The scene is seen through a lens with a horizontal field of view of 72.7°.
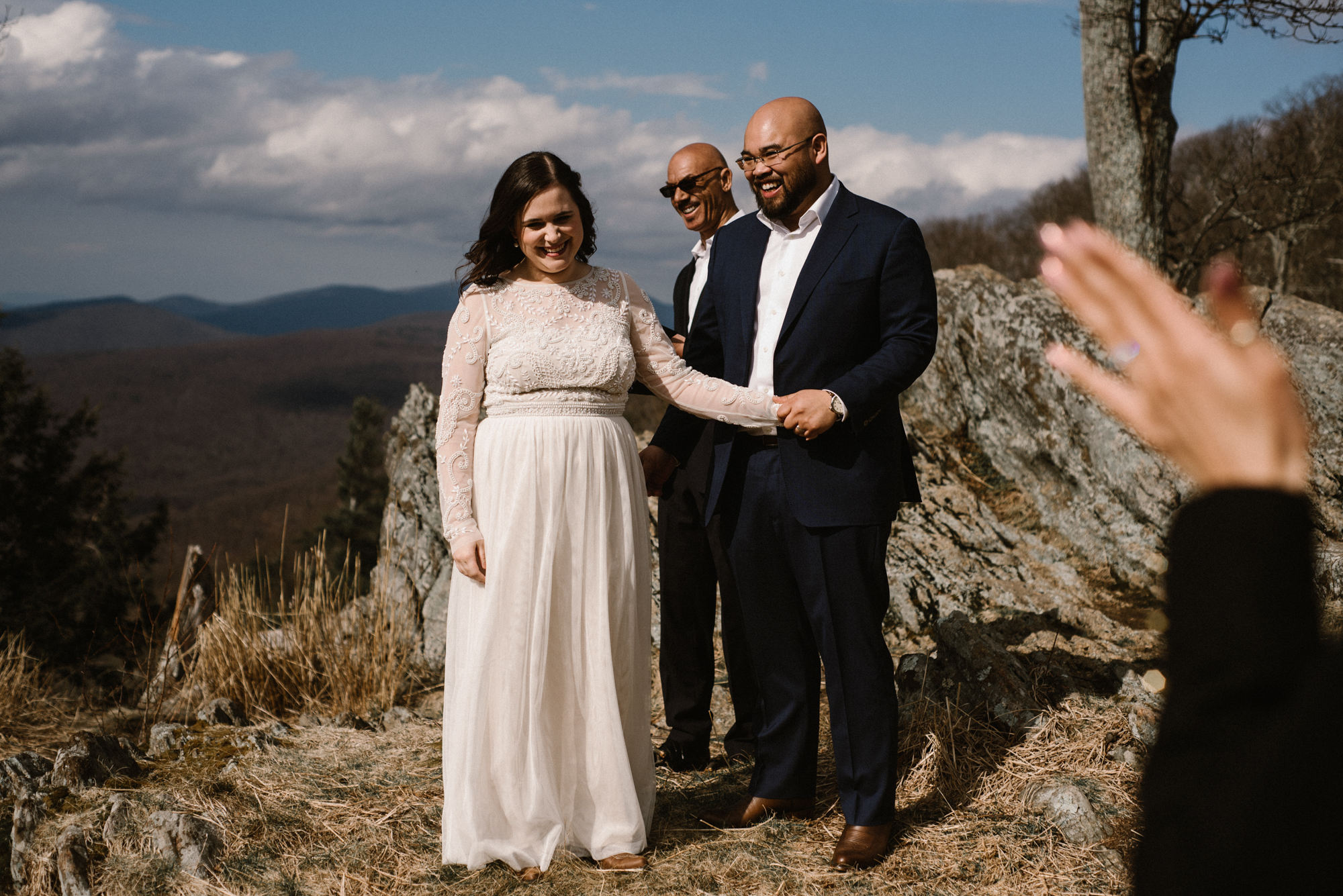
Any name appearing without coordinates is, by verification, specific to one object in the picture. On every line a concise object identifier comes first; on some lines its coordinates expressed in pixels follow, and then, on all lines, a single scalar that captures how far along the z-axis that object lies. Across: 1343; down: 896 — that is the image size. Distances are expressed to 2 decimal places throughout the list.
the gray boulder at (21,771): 3.86
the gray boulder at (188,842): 3.25
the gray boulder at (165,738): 4.24
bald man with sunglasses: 4.22
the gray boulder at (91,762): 3.70
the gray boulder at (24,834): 3.27
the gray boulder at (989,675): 3.95
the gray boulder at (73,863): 3.14
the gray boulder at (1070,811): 3.20
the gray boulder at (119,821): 3.30
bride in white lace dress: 3.08
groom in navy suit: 3.09
